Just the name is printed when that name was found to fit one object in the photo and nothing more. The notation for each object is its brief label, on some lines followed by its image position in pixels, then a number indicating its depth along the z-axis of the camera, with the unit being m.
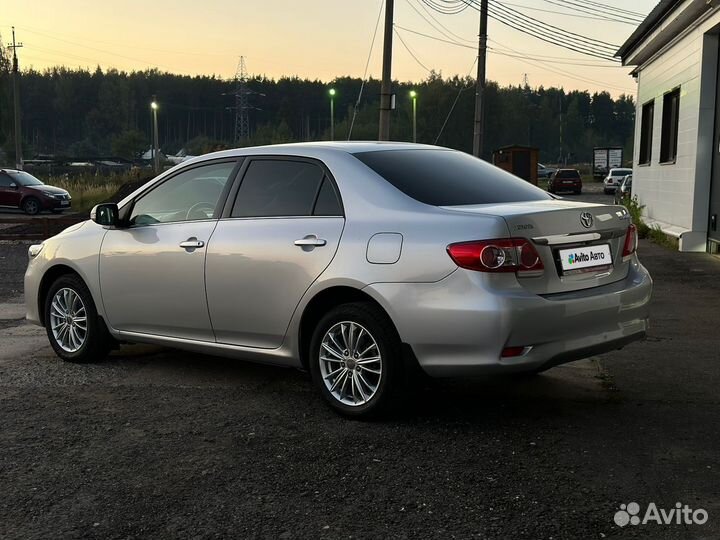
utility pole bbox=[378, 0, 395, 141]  21.02
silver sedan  4.34
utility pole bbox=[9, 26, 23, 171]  47.00
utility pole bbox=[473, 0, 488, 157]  29.67
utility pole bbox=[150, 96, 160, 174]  57.31
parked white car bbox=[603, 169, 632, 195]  47.06
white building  13.81
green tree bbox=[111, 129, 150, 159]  137.75
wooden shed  41.19
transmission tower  127.25
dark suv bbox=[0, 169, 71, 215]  28.77
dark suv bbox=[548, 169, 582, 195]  50.41
